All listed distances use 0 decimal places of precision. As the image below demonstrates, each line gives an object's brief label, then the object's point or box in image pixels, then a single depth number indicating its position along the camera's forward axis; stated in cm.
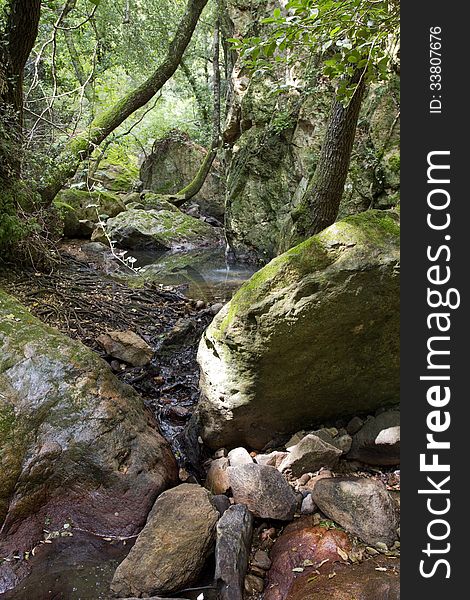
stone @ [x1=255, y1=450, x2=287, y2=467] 303
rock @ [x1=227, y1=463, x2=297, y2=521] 253
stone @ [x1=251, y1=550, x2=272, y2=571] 230
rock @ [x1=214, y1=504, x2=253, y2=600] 212
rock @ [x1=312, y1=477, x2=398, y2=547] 229
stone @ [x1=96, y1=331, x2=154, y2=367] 438
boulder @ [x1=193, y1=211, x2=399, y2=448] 276
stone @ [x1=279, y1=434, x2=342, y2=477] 288
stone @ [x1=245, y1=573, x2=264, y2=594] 217
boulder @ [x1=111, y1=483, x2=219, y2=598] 213
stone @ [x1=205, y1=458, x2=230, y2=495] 286
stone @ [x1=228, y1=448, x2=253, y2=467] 306
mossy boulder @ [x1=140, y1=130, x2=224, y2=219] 1741
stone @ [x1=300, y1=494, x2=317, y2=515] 256
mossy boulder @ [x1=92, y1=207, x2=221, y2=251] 1178
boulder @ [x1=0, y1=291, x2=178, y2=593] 254
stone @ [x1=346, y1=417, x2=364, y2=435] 319
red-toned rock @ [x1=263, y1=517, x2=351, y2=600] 216
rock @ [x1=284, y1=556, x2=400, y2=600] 191
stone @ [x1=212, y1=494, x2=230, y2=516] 262
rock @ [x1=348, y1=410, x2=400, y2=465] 290
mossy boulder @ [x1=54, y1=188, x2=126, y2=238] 923
